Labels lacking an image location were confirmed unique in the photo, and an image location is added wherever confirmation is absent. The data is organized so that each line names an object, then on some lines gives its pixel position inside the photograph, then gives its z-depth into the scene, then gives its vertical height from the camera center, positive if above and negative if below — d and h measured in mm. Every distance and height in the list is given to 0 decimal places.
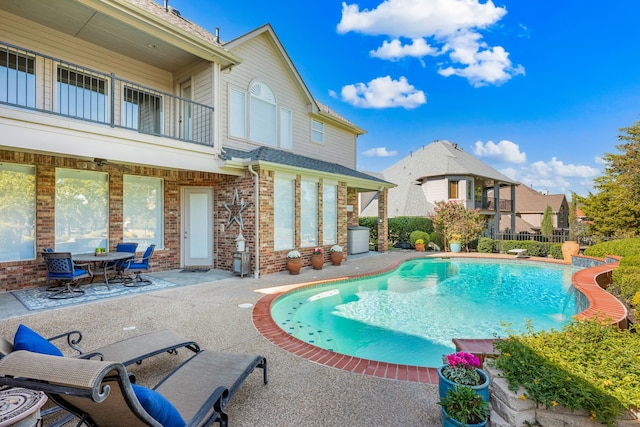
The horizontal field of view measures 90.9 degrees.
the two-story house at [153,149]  7332 +1562
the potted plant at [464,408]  2362 -1494
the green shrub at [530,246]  15749 -1707
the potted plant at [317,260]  11148 -1668
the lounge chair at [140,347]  3443 -1592
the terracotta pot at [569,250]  13828 -1621
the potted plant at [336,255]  12117 -1622
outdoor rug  6504 -1912
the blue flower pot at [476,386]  2533 -1425
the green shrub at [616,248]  10652 -1270
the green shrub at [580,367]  2271 -1280
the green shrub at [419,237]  18328 -1394
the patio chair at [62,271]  6895 -1324
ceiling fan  8188 +1279
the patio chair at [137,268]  8445 -1481
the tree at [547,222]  31650 -899
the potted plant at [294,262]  10078 -1591
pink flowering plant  2637 -1367
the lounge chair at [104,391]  1662 -1095
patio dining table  7336 -1078
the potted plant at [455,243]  17297 -1668
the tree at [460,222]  17234 -502
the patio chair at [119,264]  8461 -1390
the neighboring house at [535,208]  38541 +661
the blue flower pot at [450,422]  2355 -1591
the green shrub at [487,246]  17203 -1796
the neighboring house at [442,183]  26484 +2729
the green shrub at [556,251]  14961 -1793
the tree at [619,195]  18141 +1120
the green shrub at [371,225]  19438 -758
